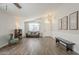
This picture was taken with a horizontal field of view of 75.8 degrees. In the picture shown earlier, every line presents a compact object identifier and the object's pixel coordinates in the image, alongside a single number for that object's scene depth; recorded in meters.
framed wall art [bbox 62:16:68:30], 1.42
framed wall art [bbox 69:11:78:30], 1.41
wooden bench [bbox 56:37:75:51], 1.28
